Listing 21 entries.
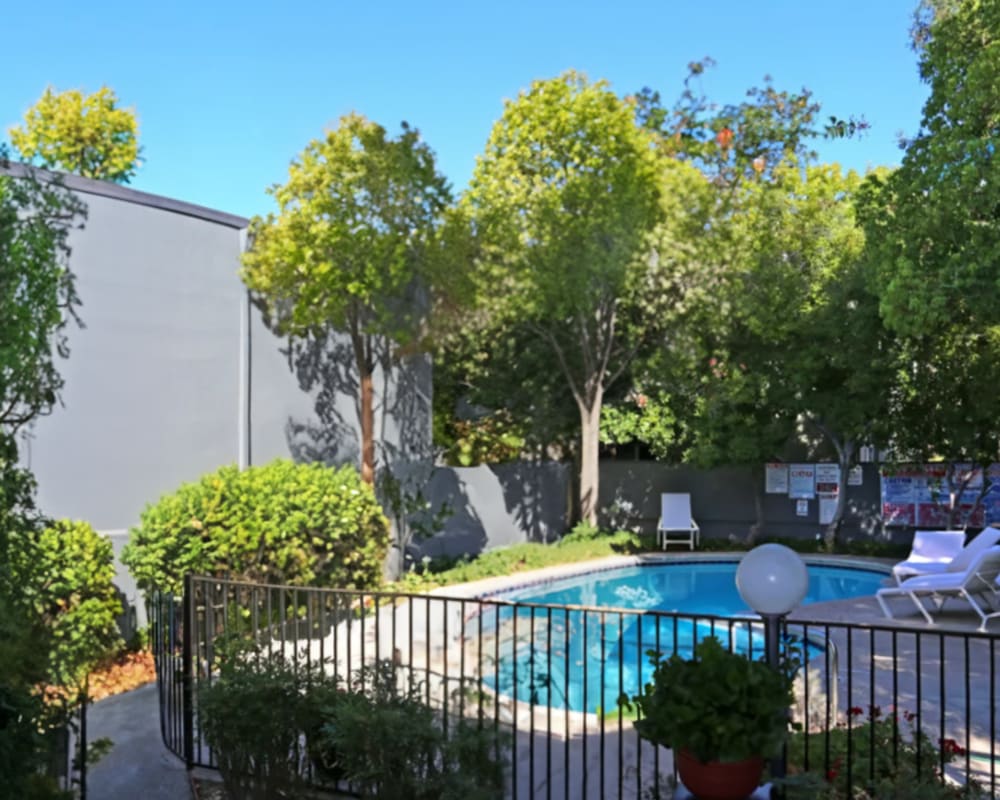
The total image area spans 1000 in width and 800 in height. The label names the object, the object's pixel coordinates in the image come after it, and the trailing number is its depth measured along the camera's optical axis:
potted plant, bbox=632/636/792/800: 2.92
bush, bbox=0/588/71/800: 2.83
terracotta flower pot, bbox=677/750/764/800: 2.95
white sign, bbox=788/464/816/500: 16.69
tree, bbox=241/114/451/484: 10.12
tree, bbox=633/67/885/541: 14.65
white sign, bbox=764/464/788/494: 17.02
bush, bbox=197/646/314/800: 4.20
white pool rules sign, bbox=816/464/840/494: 16.45
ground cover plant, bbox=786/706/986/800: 3.30
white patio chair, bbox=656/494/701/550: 16.92
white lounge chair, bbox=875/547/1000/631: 8.77
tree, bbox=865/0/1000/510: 7.97
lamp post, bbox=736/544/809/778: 3.32
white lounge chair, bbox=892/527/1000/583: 9.75
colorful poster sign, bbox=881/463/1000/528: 15.00
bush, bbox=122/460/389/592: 7.91
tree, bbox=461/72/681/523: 14.30
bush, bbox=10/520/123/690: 6.61
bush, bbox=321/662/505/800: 3.63
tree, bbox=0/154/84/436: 4.93
